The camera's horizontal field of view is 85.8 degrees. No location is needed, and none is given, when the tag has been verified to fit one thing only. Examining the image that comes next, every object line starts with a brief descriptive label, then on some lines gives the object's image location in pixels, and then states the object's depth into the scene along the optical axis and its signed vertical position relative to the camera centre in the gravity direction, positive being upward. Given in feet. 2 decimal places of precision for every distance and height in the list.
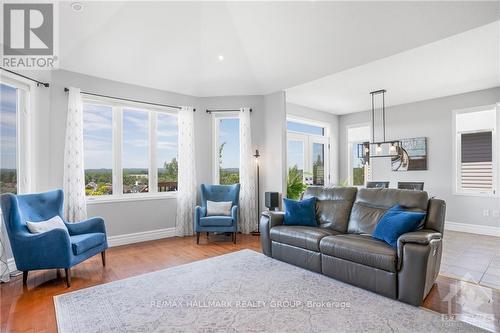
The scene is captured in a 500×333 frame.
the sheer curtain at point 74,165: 13.34 +0.12
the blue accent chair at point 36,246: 9.41 -2.77
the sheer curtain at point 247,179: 17.81 -0.86
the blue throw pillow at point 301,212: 12.08 -2.11
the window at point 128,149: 14.98 +1.10
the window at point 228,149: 18.86 +1.22
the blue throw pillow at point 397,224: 8.63 -1.95
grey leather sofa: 7.86 -2.72
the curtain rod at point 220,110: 18.40 +3.87
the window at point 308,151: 22.41 +1.26
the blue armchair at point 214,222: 14.85 -3.06
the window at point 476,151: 17.11 +0.88
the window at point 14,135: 11.23 +1.42
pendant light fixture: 21.01 +1.38
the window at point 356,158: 23.79 +0.70
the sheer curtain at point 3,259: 10.09 -3.51
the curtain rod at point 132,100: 14.23 +3.96
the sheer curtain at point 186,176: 17.11 -0.60
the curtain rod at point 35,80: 11.06 +3.98
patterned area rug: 6.91 -4.12
